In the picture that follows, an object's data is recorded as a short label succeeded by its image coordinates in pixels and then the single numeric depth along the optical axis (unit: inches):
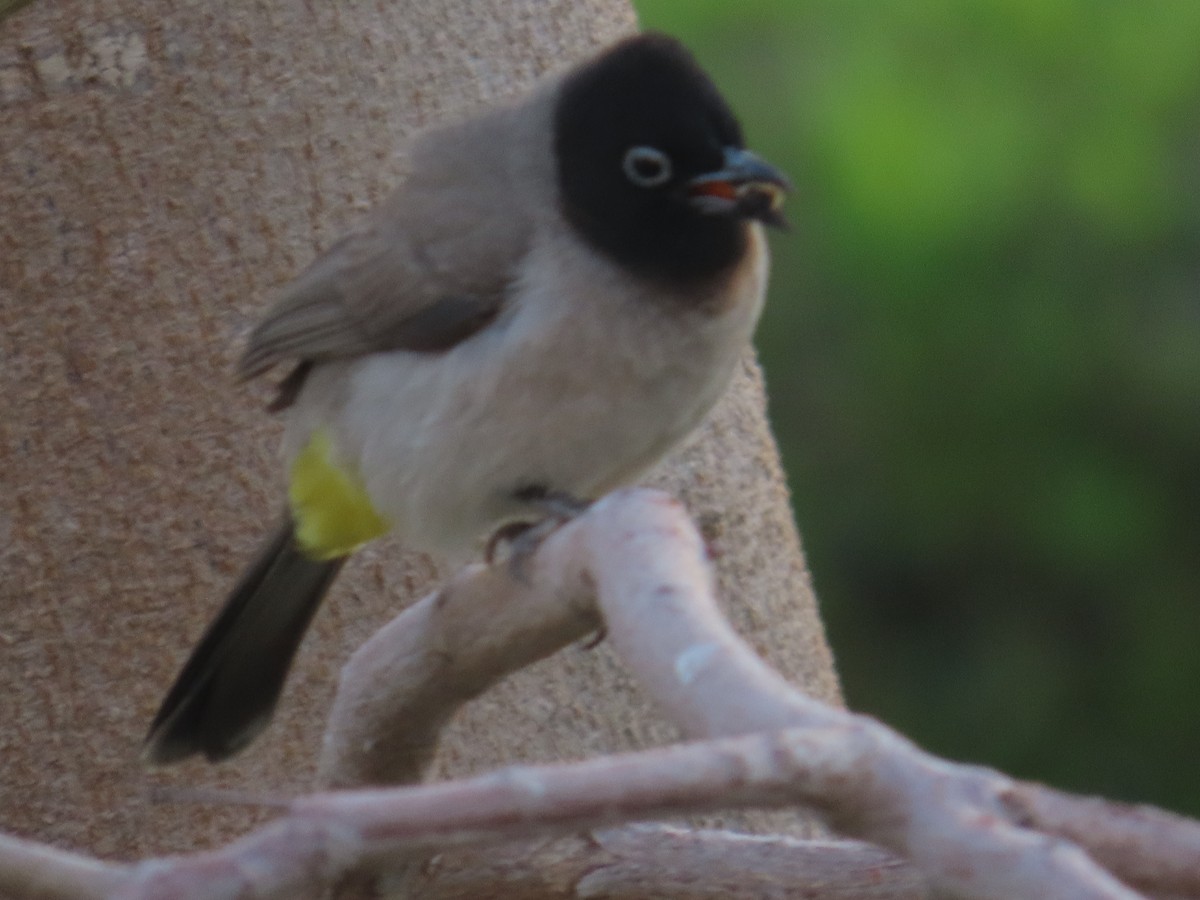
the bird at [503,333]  187.6
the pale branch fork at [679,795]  164.1
